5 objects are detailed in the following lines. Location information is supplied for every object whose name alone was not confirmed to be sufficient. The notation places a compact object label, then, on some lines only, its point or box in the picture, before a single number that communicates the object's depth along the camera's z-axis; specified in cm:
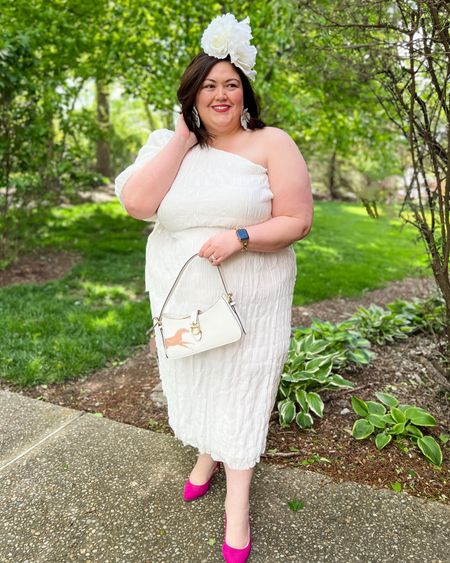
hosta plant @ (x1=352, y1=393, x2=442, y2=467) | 246
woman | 176
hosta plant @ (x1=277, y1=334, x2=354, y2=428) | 273
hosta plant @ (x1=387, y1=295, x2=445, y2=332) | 368
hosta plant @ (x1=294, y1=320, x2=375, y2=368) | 329
